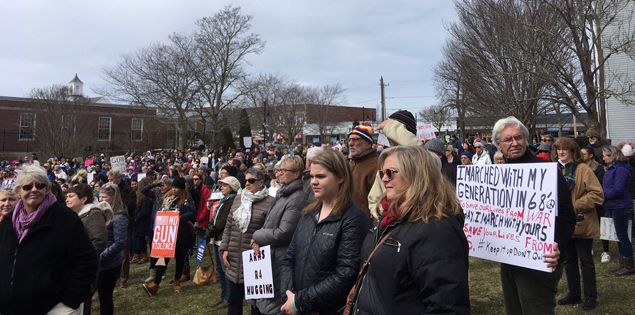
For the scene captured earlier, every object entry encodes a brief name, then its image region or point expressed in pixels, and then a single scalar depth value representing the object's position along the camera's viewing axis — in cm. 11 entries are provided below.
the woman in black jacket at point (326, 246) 267
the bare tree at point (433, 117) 4762
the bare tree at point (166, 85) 3134
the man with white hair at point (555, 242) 301
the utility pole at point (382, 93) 3502
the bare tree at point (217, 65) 3312
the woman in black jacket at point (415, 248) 179
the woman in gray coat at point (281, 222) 364
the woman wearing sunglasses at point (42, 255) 309
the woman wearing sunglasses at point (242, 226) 446
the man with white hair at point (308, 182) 444
